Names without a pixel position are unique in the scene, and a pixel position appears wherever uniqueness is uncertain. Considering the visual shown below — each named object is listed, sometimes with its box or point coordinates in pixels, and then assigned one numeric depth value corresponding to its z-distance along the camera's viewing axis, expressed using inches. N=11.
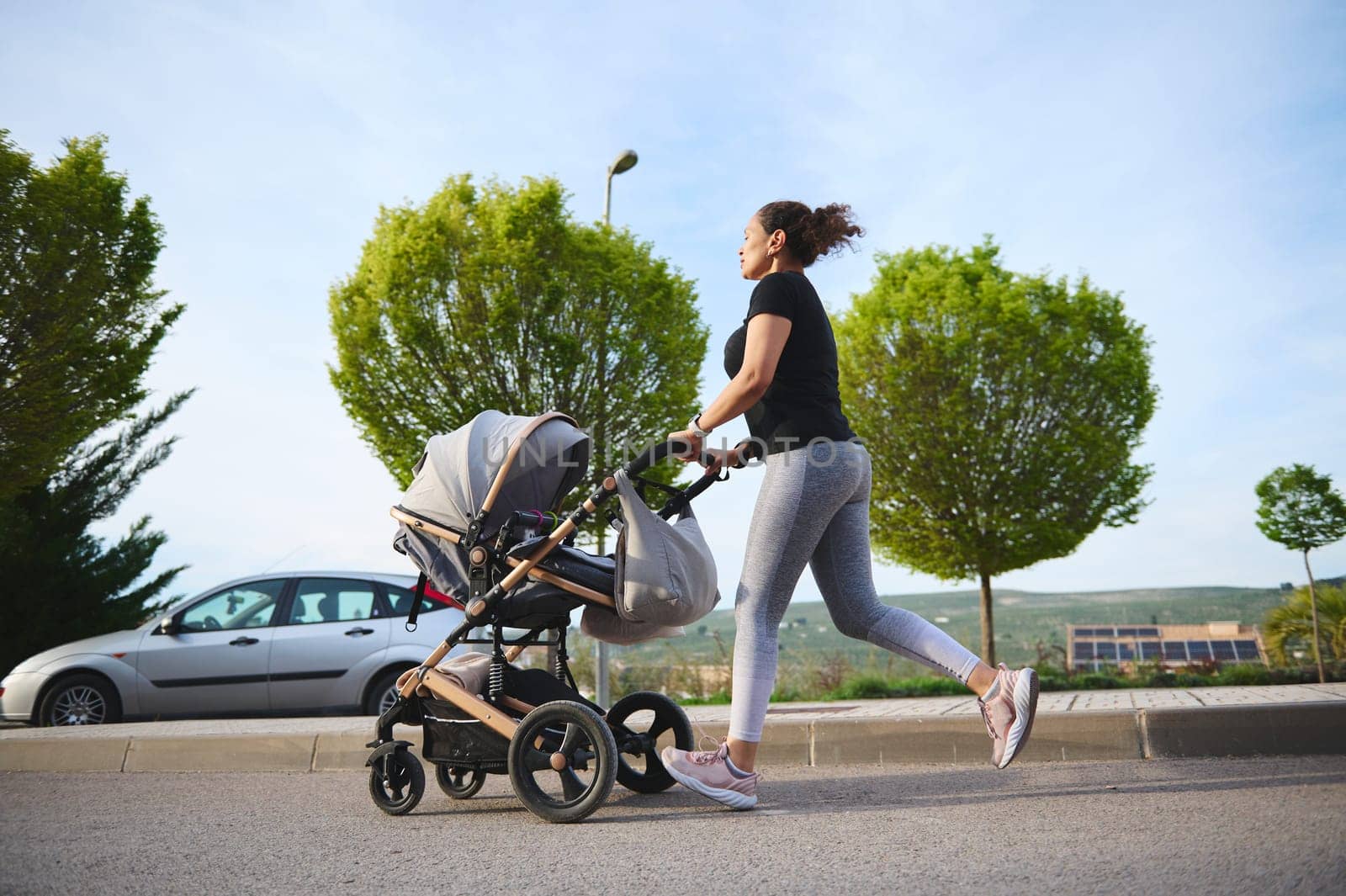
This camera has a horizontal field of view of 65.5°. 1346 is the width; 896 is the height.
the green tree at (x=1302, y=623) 640.4
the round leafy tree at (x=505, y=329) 564.4
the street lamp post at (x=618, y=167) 593.0
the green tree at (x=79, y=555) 562.3
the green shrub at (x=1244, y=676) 482.9
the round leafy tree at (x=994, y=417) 653.3
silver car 385.4
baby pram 163.8
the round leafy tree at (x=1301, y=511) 606.2
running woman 163.0
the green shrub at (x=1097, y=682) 497.0
